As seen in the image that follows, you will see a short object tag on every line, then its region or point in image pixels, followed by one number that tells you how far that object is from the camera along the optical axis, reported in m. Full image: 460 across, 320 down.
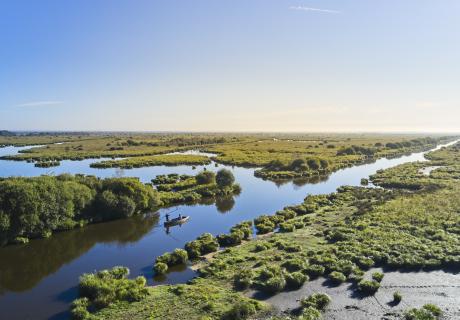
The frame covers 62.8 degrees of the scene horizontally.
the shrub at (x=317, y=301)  27.04
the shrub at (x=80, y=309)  25.83
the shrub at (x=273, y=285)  29.52
